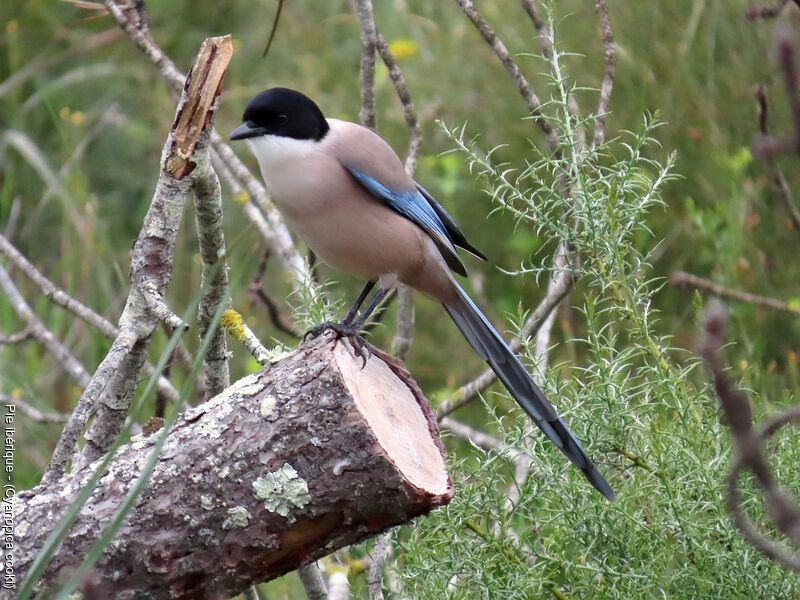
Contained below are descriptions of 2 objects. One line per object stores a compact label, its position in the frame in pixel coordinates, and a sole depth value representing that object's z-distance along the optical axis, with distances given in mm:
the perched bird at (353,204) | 6309
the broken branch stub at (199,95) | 4984
